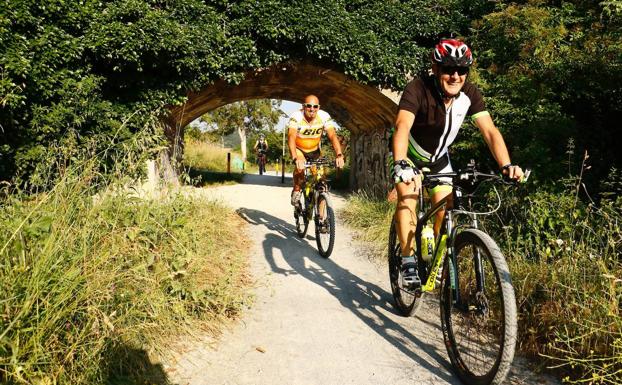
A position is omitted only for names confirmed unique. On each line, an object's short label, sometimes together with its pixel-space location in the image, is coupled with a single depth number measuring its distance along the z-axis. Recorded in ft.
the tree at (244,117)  109.29
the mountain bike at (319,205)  17.43
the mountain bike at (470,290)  7.48
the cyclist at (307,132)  18.98
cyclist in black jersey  9.85
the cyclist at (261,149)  69.05
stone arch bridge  31.71
